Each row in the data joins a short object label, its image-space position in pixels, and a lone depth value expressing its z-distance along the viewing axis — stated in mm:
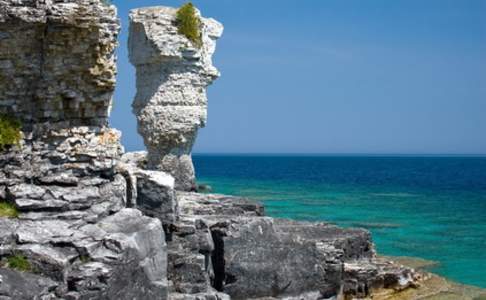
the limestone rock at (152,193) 11688
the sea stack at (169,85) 22672
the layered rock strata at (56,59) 10102
